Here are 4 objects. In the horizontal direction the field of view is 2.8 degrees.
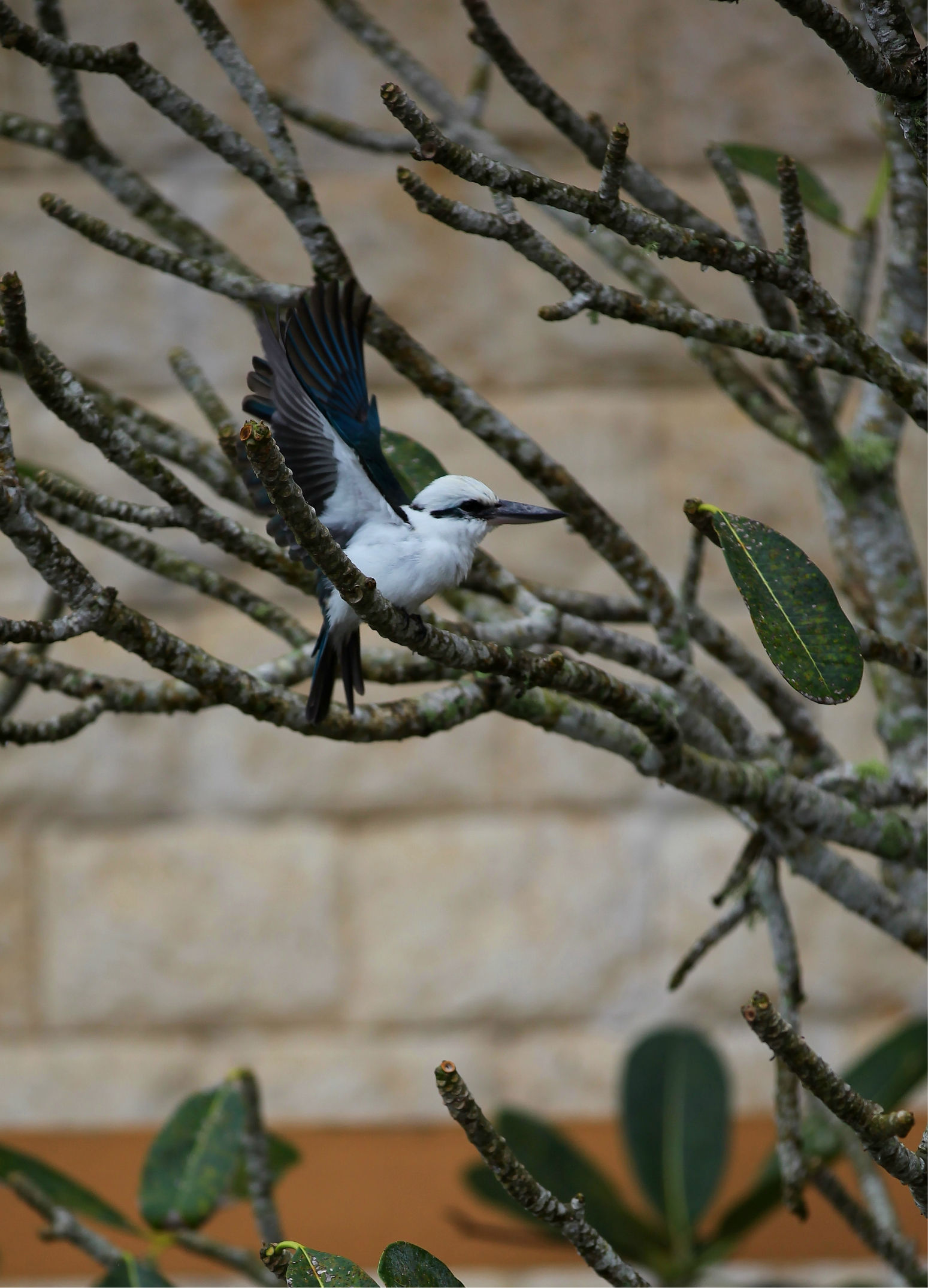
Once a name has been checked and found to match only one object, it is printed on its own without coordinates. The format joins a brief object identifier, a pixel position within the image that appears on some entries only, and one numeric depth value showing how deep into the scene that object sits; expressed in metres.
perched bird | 17.71
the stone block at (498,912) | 18.66
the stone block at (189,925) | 18.66
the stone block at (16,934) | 18.66
